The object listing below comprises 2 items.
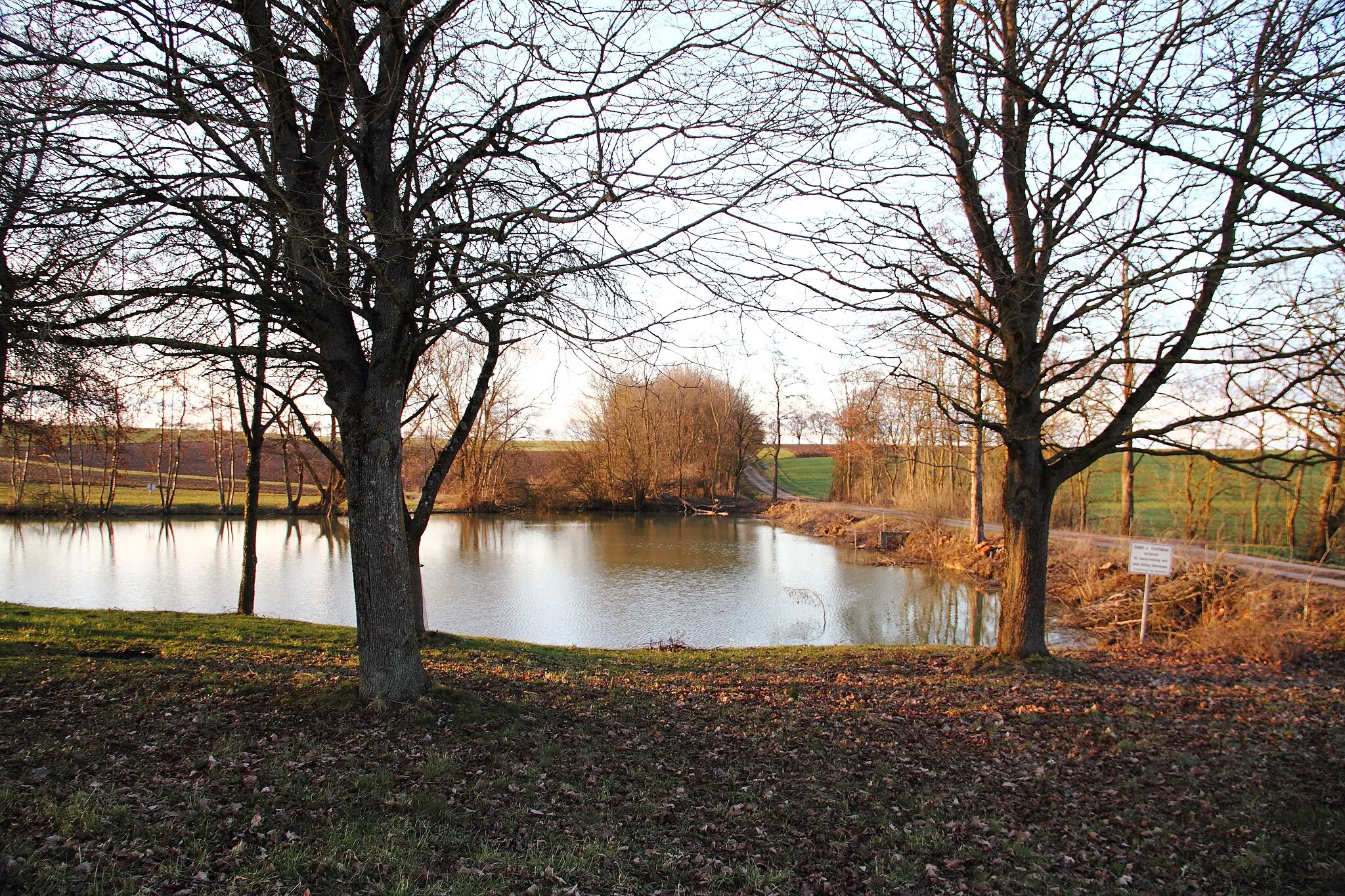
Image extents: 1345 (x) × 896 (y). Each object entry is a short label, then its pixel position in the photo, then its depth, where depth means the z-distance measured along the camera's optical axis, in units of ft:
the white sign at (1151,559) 33.40
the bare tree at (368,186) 14.47
